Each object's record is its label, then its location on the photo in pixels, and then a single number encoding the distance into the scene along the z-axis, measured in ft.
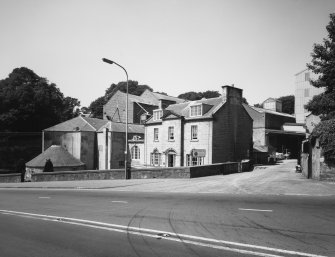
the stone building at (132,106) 179.01
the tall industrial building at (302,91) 195.97
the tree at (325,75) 71.00
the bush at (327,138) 54.29
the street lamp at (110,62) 63.75
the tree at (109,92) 271.08
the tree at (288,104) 329.54
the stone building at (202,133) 112.06
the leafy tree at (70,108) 263.90
